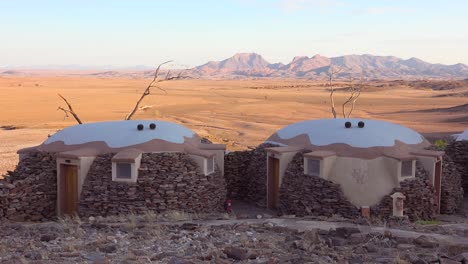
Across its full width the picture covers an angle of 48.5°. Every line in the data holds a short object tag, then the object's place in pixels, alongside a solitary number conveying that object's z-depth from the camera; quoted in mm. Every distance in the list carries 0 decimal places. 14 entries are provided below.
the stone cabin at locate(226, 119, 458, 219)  14070
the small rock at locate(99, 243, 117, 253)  7525
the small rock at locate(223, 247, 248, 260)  7125
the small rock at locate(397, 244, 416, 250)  7484
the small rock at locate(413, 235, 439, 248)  7565
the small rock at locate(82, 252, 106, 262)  7090
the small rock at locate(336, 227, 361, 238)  8141
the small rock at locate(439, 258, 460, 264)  6641
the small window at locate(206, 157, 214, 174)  15039
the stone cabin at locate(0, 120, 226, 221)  13719
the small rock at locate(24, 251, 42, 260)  7111
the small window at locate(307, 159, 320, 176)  14430
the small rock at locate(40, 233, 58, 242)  8266
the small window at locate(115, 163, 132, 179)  13797
